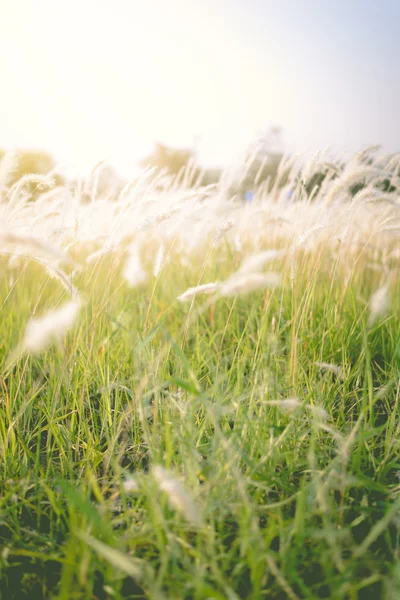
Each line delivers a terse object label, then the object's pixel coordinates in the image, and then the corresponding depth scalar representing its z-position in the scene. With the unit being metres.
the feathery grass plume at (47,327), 0.70
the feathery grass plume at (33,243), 0.71
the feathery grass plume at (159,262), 1.38
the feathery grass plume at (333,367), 1.23
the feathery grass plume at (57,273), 1.05
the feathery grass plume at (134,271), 1.17
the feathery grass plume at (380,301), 1.05
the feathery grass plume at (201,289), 1.04
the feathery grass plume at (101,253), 1.37
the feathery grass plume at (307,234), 1.28
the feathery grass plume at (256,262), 0.93
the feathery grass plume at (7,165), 1.30
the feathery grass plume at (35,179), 1.46
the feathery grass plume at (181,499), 0.64
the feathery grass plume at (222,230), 1.27
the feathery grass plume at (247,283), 0.84
